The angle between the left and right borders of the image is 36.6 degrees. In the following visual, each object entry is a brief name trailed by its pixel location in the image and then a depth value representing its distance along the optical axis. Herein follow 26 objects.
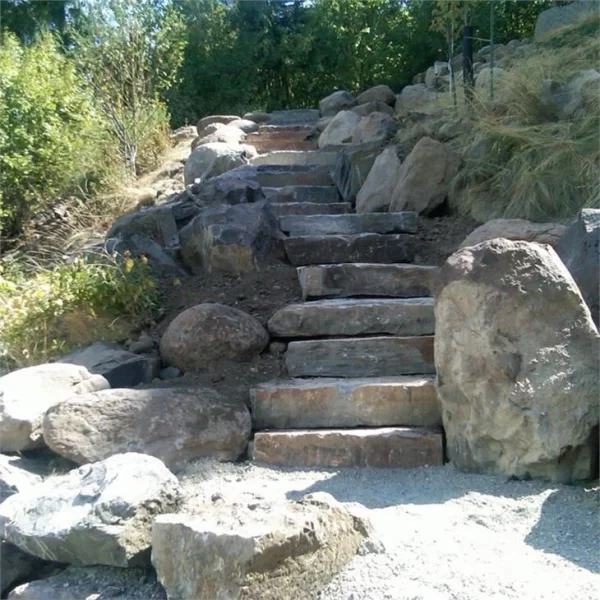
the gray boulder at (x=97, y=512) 3.12
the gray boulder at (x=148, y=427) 3.96
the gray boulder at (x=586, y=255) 3.93
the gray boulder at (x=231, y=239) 5.67
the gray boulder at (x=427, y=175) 6.34
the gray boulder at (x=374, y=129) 8.11
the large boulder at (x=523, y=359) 3.56
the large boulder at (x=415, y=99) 8.63
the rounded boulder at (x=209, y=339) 4.71
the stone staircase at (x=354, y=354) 4.06
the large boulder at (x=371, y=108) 10.52
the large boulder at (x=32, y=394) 4.09
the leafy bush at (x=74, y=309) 5.02
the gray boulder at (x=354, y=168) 7.25
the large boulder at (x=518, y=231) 4.81
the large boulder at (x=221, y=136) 9.60
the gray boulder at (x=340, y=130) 9.48
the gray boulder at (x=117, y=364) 4.62
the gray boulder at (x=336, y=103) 12.07
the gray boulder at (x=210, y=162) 8.19
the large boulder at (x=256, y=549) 2.70
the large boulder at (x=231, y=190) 6.67
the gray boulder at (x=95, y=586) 3.11
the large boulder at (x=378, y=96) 11.51
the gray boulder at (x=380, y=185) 6.70
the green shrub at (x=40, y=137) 7.88
